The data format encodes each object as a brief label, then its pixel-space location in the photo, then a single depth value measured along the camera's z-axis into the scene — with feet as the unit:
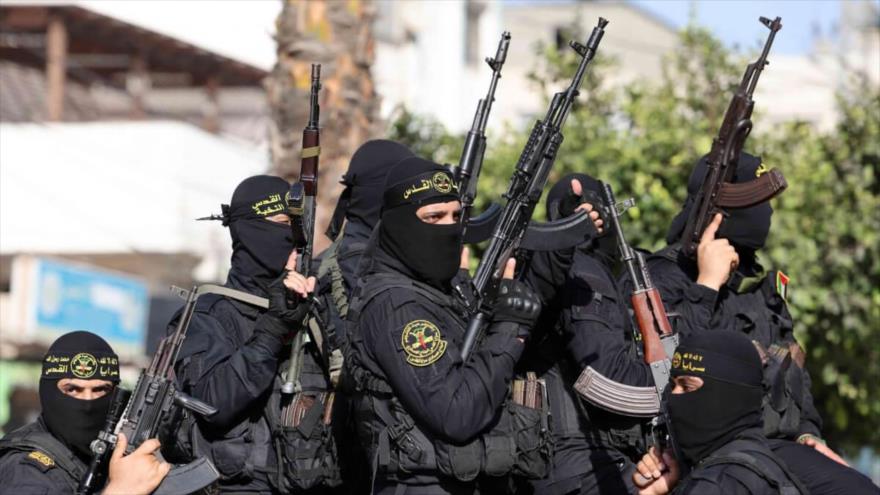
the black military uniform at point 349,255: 35.12
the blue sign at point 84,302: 129.49
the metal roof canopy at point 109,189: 139.85
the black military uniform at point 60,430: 32.86
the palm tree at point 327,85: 58.70
